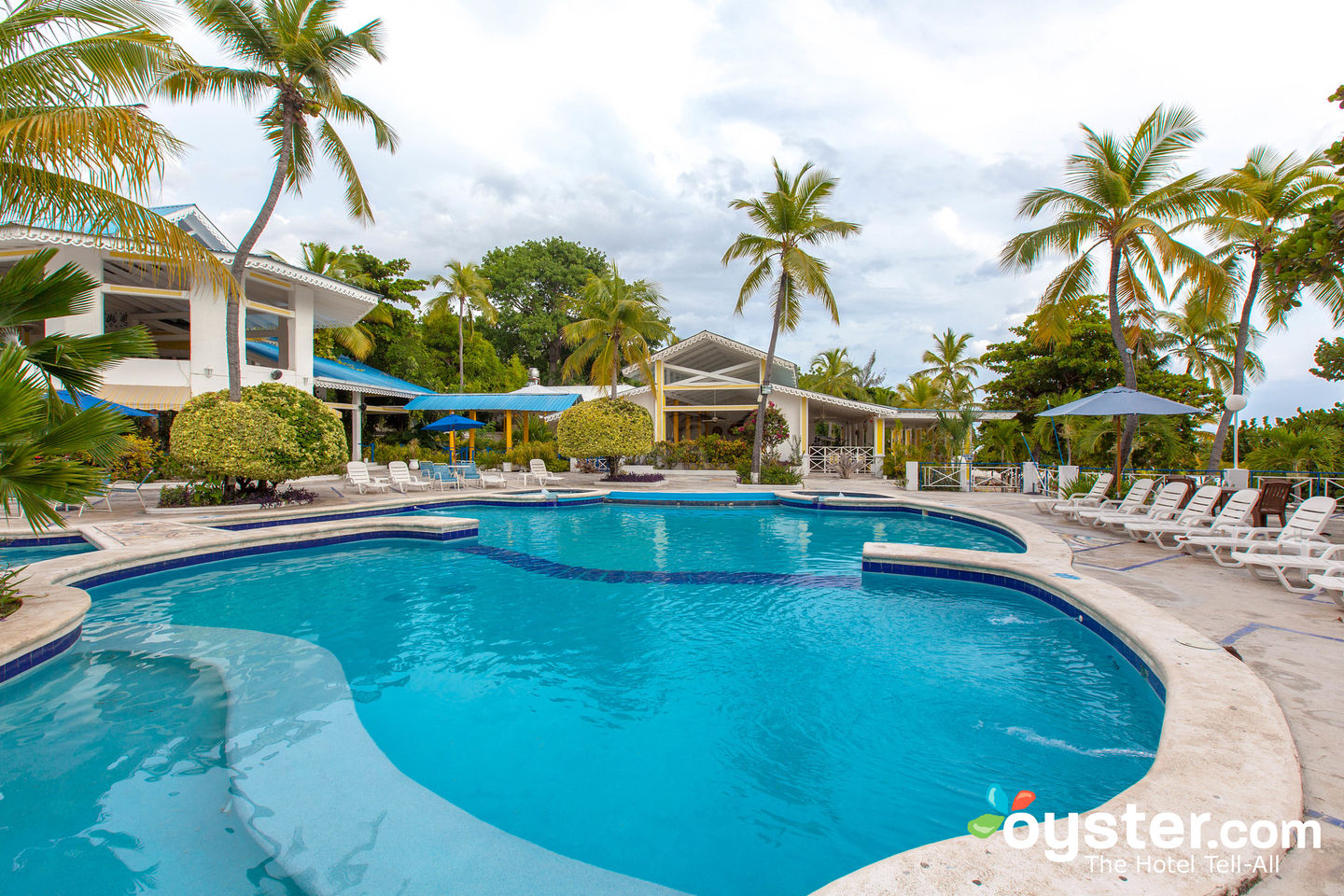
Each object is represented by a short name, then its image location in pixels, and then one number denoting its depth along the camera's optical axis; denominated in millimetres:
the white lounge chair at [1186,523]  8266
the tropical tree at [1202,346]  20953
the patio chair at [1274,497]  8086
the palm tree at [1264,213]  11500
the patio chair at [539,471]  17503
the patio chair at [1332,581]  4840
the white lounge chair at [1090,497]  11305
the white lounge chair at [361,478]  15356
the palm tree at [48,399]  4027
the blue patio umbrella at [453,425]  21056
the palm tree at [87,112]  4996
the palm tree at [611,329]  19734
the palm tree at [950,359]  31156
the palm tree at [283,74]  11555
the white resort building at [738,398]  21578
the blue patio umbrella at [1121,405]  10586
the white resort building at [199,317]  15344
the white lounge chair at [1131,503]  10164
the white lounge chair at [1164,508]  9055
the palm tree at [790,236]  16459
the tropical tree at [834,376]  33188
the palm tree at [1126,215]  12031
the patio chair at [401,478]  15703
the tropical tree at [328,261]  26094
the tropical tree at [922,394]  29875
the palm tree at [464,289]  29125
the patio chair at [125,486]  15616
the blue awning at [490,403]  23375
